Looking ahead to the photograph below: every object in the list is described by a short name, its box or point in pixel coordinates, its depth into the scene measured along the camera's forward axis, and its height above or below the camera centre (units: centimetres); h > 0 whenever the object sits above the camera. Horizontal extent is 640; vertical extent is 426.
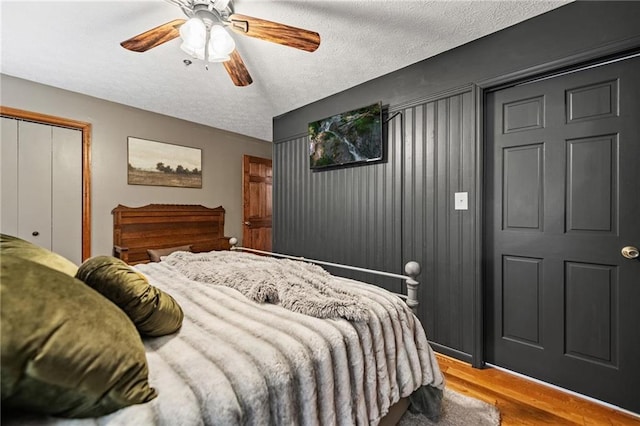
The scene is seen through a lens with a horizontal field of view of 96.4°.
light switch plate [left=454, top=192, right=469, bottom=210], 218 +8
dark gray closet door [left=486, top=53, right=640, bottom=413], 166 -12
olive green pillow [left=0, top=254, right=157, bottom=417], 54 -29
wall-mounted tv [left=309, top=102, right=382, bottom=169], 267 +74
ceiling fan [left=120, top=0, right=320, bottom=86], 161 +105
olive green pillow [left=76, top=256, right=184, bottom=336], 94 -28
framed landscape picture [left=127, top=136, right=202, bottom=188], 350 +61
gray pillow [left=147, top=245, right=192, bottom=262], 345 -51
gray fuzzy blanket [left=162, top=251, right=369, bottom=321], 123 -39
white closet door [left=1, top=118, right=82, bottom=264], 270 +26
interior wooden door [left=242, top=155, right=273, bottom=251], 465 +15
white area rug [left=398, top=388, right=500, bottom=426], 154 -114
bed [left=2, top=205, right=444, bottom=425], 75 -48
